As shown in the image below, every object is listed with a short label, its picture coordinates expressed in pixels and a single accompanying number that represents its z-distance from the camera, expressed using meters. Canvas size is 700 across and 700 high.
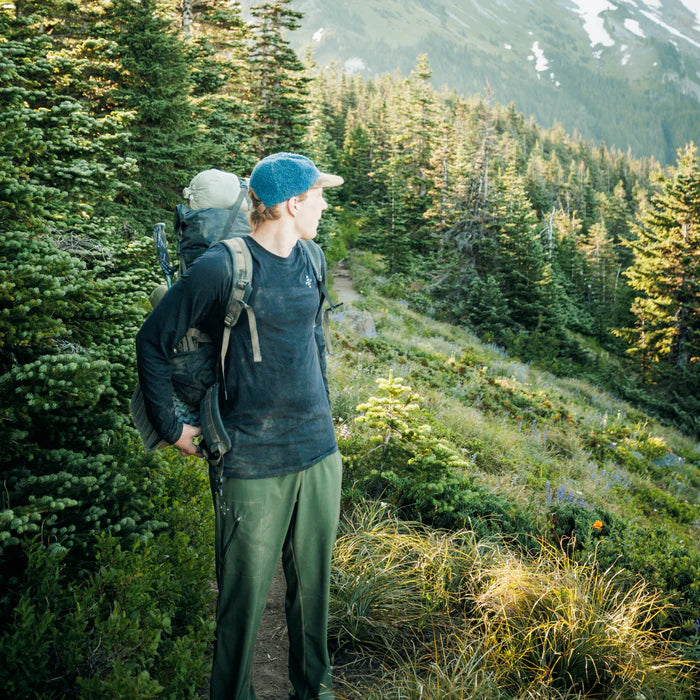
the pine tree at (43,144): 3.12
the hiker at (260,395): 2.03
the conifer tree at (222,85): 12.54
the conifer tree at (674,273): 22.31
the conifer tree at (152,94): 9.46
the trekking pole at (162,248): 2.64
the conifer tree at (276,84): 17.48
